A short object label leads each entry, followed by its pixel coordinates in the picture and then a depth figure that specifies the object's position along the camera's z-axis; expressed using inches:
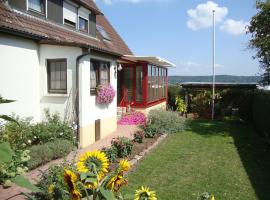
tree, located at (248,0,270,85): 519.5
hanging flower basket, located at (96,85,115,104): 483.8
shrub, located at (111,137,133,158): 373.7
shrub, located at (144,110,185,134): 579.5
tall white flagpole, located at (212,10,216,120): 793.9
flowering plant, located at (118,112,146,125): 667.8
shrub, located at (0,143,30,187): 235.6
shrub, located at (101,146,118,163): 345.4
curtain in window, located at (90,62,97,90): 475.2
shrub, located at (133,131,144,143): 469.1
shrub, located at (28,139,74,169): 318.3
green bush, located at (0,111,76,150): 330.7
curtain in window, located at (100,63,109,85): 510.6
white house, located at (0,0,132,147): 382.6
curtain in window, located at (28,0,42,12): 453.4
